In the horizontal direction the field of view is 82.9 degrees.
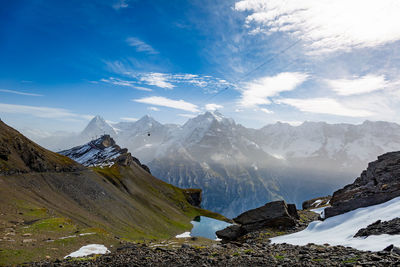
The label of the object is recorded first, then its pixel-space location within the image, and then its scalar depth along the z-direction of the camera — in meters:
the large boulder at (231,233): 41.84
